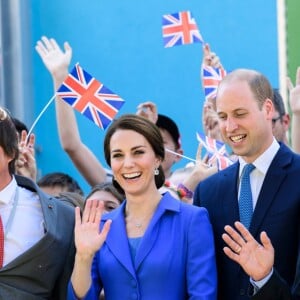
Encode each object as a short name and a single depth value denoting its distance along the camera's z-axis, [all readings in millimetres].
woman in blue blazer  7988
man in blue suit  7871
